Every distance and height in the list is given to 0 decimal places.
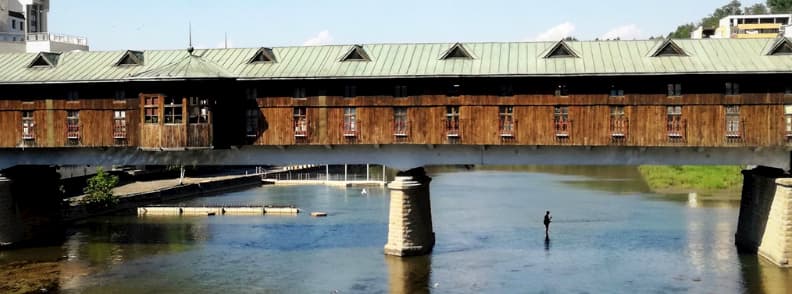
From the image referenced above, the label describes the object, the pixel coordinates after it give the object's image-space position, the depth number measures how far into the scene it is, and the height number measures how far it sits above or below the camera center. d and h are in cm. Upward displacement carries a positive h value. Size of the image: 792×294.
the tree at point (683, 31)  18998 +2278
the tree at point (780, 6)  17150 +2485
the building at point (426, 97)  4009 +211
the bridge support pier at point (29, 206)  4728 -297
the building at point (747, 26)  14988 +1867
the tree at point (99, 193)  6306 -303
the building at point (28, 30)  9519 +1302
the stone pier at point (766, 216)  3797 -304
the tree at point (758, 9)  18731 +2663
